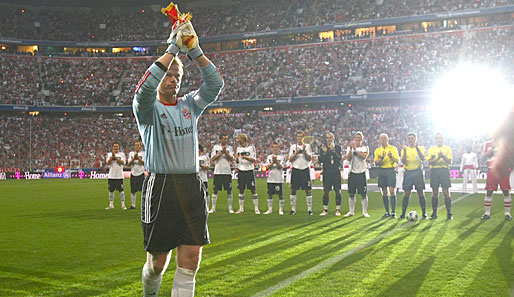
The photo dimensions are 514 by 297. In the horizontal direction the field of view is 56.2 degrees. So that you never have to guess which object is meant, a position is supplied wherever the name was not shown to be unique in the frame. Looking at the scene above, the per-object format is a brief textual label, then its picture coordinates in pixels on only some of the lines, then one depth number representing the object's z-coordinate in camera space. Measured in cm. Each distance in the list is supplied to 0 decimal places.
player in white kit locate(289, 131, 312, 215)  1433
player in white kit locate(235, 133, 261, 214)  1491
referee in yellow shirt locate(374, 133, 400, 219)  1355
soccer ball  1290
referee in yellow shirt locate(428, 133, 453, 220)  1318
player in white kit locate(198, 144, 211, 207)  1505
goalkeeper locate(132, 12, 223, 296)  397
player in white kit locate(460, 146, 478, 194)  2088
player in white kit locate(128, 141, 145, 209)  1623
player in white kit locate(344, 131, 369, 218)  1392
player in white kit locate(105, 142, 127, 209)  1691
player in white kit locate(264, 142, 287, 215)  1481
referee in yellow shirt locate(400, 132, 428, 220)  1325
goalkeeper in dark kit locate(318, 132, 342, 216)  1430
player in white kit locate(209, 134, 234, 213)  1493
